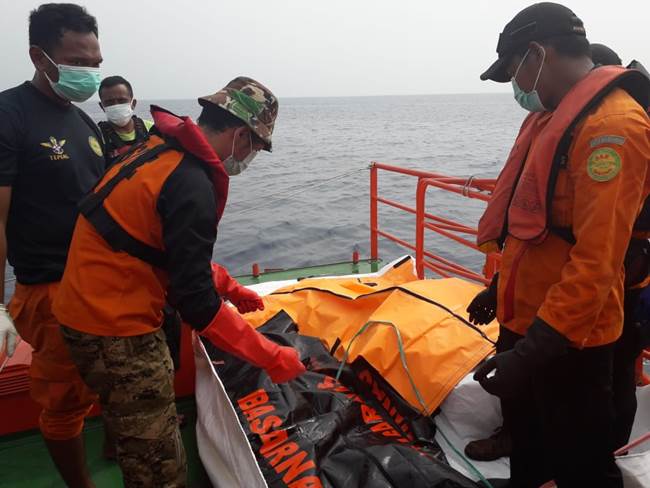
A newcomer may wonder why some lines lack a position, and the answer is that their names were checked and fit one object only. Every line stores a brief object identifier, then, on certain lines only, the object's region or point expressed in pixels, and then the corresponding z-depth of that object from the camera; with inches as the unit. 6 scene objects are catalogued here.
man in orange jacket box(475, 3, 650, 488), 56.5
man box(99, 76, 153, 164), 148.0
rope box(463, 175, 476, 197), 131.7
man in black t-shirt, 81.5
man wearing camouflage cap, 64.0
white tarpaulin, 83.4
